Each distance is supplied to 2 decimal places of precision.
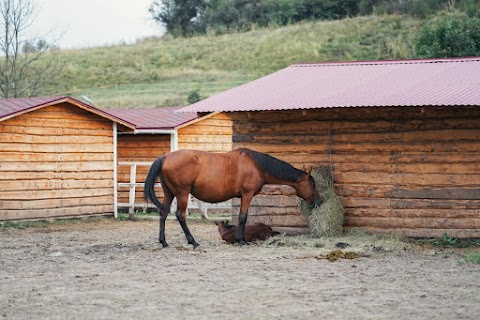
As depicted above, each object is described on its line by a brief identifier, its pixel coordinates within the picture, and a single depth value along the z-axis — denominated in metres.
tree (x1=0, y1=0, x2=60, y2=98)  36.81
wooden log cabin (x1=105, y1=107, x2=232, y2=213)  24.03
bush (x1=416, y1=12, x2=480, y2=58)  35.53
